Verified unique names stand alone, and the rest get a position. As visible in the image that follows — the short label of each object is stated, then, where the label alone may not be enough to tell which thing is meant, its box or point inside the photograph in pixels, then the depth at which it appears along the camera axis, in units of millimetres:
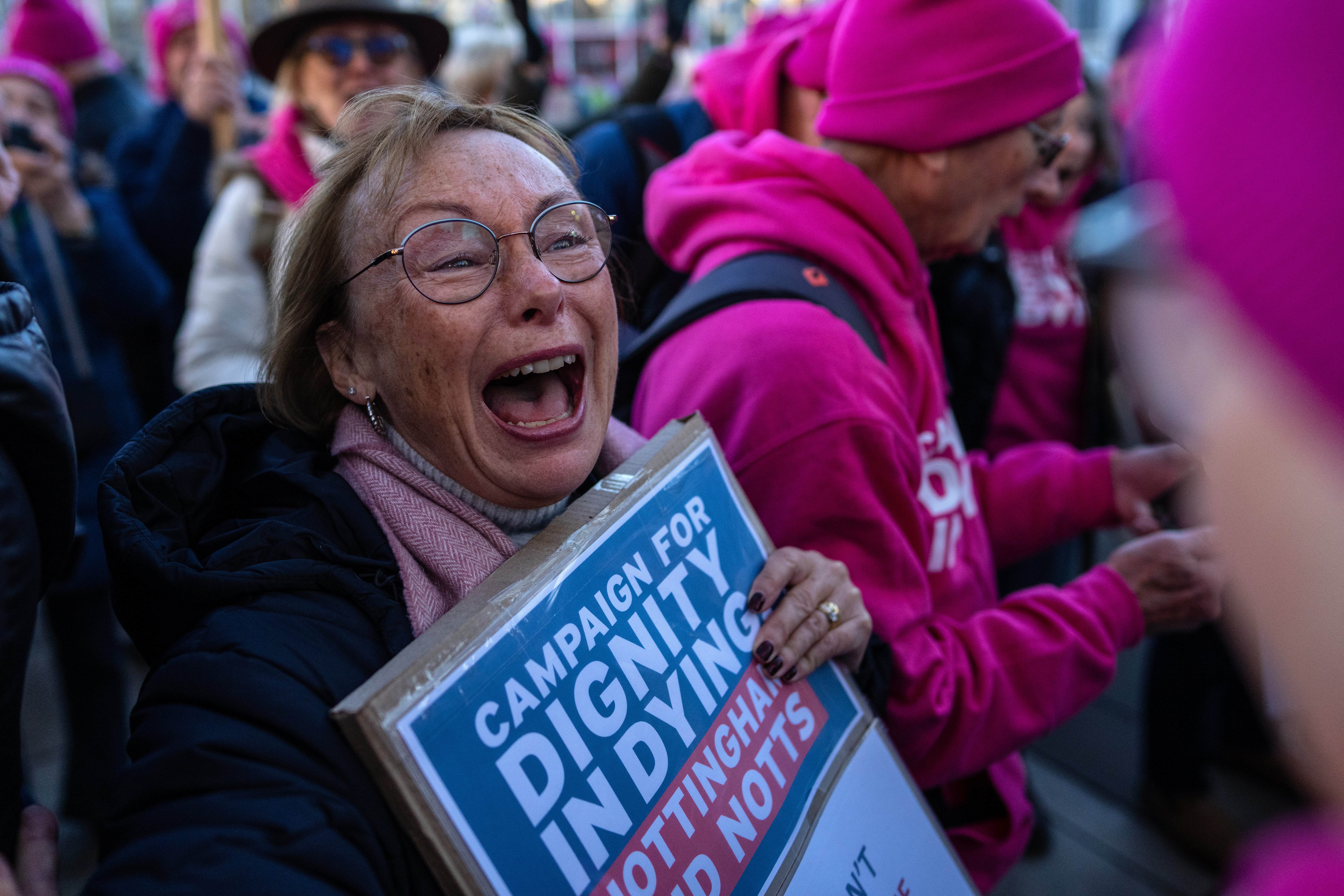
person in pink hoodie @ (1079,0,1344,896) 487
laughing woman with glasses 908
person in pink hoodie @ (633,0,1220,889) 1514
